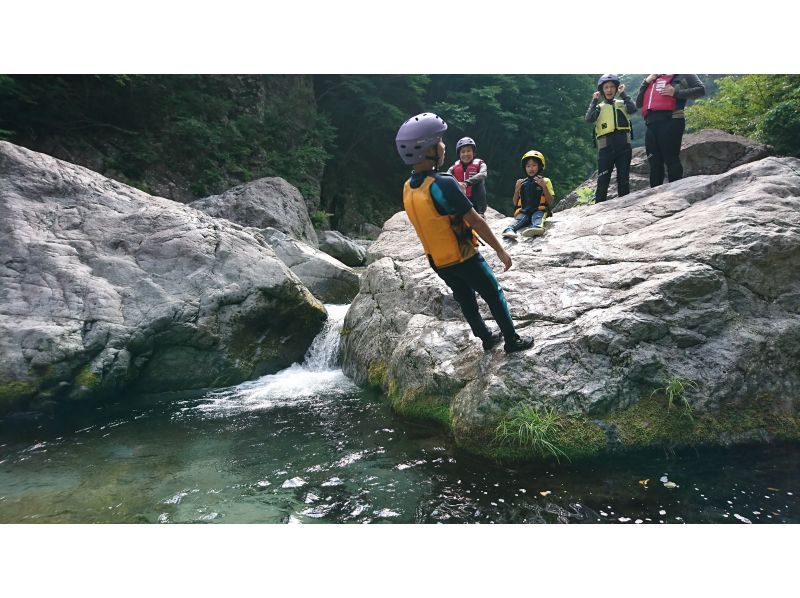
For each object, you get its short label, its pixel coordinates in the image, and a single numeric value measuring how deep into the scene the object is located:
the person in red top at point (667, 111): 6.59
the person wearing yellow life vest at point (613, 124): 7.20
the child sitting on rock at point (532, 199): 6.94
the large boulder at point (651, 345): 4.08
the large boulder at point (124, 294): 5.88
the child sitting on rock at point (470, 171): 8.00
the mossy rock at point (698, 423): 3.99
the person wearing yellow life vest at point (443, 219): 4.03
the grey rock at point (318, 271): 10.81
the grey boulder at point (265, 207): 14.84
